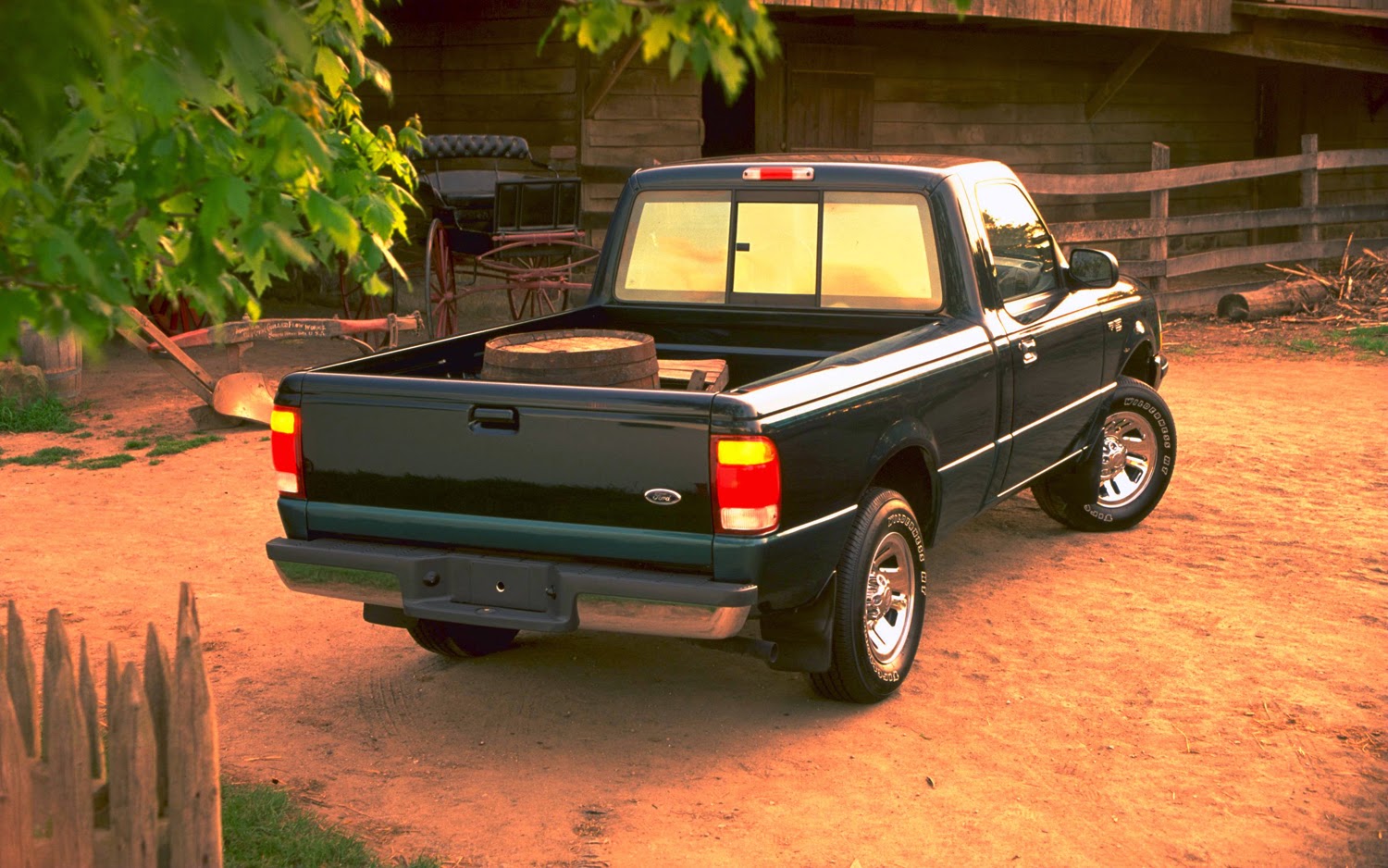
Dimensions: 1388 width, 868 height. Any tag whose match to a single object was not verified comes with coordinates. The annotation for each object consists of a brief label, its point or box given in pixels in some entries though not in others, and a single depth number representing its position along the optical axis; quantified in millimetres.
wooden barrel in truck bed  4965
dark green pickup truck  4316
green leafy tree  1931
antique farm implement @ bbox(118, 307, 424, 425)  9891
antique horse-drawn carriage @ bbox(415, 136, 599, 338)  11773
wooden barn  14914
